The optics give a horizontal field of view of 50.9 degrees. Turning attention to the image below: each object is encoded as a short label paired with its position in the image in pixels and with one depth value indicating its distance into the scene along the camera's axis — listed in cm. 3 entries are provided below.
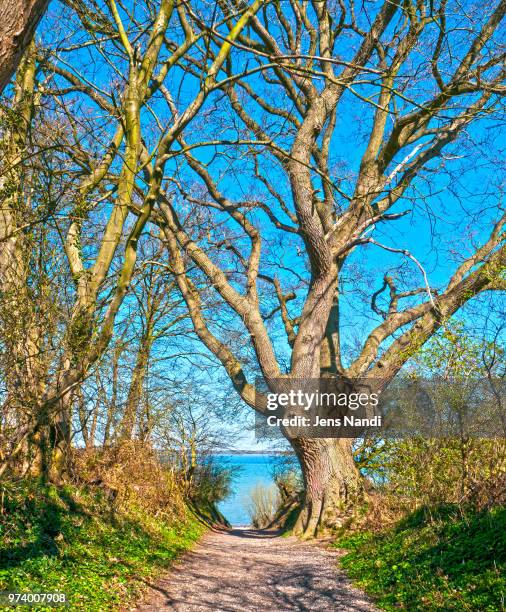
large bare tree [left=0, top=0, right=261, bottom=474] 425
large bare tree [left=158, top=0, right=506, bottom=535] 946
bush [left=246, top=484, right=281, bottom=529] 1911
